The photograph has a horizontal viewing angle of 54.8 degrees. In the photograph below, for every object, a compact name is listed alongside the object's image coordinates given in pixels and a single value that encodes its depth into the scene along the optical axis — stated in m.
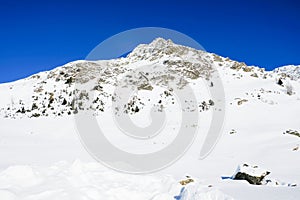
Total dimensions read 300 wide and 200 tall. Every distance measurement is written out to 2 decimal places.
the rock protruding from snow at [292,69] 99.31
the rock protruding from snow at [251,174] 8.15
